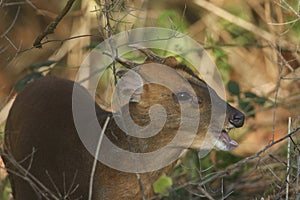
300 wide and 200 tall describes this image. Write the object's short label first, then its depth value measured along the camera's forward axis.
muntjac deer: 10.83
